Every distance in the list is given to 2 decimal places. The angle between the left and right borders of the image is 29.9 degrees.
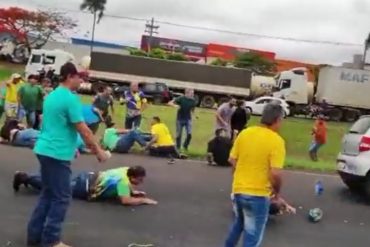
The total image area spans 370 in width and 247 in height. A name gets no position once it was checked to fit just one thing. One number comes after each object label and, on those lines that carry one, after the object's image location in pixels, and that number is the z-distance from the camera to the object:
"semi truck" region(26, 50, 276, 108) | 48.25
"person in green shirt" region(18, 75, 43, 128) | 15.86
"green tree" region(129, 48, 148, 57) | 70.42
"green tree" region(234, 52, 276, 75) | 76.00
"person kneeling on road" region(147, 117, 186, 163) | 14.46
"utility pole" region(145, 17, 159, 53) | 91.94
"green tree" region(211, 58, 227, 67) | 71.75
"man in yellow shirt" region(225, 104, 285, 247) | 5.82
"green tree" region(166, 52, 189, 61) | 66.41
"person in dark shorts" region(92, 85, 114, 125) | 16.36
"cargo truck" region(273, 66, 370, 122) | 46.47
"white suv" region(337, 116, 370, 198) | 10.85
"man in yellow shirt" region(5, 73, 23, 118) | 16.30
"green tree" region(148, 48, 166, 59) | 68.59
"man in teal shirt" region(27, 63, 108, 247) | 6.06
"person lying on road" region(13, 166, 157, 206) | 8.71
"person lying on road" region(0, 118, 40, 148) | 13.71
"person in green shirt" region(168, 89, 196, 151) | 16.03
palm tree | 78.62
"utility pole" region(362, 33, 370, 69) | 74.56
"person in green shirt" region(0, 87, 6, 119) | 16.06
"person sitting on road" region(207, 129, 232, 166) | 13.60
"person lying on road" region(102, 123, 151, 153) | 14.45
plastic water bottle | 11.15
